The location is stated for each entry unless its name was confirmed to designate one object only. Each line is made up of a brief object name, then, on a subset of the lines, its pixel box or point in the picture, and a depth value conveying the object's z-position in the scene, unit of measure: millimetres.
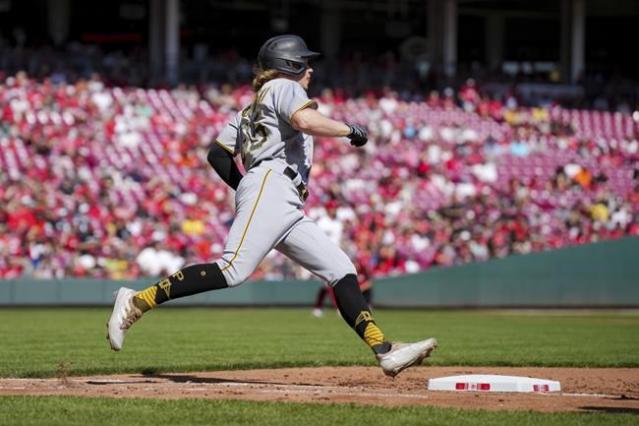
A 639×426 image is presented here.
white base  16437
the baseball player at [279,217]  15930
